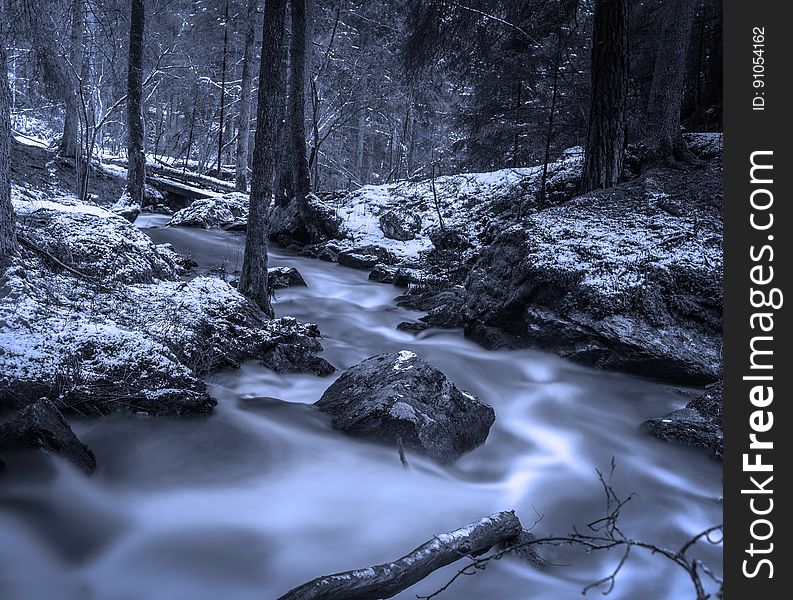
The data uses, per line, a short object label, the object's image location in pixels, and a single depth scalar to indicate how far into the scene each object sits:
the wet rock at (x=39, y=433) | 3.54
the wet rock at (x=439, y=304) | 8.11
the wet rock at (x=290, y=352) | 5.98
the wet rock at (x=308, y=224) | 13.42
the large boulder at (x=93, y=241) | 6.28
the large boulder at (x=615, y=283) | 6.40
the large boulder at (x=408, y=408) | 4.50
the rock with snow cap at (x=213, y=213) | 14.40
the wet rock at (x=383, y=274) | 10.92
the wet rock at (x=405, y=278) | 10.58
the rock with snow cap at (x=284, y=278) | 9.78
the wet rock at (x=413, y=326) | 8.09
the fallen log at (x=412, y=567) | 2.33
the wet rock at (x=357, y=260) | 12.01
